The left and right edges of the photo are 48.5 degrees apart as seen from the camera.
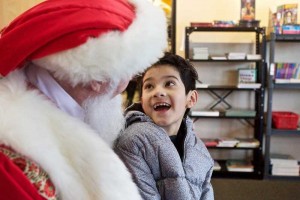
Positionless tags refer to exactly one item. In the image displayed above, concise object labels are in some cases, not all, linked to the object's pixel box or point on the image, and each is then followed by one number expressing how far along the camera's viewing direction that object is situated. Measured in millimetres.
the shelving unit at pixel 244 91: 3410
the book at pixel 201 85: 3532
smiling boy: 979
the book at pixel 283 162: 3478
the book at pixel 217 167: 3559
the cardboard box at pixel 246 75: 3486
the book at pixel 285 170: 3463
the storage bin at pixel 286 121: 3436
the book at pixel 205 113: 3496
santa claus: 561
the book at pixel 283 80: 3375
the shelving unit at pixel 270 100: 3316
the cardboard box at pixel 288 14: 3334
